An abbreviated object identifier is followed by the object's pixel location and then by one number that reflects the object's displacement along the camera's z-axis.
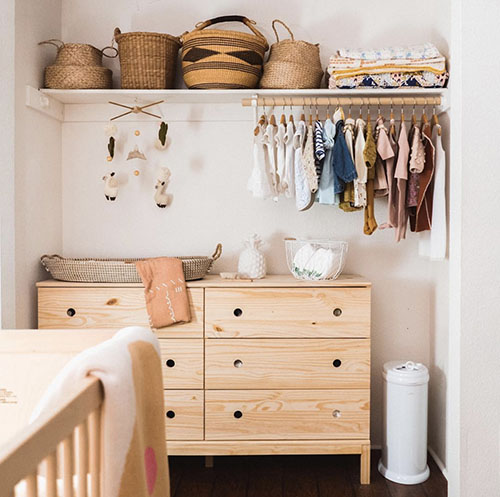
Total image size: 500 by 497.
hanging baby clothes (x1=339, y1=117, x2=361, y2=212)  2.58
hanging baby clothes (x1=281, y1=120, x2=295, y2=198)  2.59
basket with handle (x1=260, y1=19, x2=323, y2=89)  2.64
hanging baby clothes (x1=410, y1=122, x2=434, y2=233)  2.54
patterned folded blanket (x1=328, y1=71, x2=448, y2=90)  2.59
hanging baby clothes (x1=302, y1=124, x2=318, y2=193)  2.56
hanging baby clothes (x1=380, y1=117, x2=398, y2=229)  2.58
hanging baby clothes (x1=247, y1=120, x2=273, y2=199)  2.61
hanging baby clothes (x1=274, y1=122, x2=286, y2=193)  2.61
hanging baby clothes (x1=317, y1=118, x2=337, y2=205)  2.58
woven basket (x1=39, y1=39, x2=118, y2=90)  2.66
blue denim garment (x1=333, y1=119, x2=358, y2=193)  2.53
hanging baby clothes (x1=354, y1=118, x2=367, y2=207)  2.57
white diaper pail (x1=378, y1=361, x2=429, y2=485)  2.52
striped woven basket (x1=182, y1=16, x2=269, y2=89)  2.60
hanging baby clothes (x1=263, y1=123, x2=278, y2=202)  2.62
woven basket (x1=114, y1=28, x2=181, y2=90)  2.64
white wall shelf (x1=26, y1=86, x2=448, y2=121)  2.60
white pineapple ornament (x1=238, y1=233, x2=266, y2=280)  2.65
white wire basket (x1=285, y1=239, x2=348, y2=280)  2.53
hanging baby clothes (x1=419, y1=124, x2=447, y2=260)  2.53
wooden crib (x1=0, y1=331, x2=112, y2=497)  0.64
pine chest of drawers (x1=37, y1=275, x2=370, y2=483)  2.50
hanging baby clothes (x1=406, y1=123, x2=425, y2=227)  2.53
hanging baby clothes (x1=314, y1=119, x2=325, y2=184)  2.55
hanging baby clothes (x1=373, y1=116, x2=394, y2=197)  2.54
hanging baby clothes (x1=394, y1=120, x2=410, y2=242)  2.53
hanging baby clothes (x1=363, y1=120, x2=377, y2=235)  2.54
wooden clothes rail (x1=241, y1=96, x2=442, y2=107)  2.60
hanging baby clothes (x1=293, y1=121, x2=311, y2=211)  2.57
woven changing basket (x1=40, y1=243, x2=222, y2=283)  2.53
